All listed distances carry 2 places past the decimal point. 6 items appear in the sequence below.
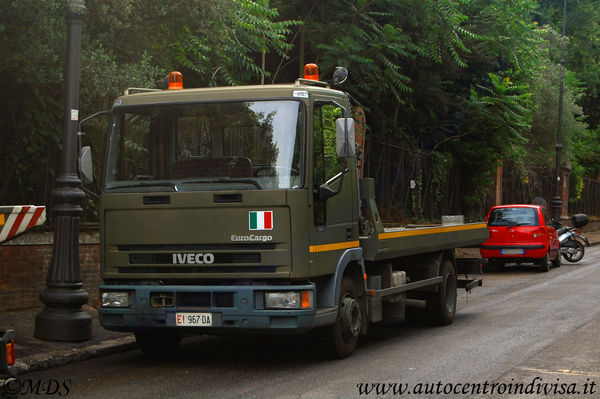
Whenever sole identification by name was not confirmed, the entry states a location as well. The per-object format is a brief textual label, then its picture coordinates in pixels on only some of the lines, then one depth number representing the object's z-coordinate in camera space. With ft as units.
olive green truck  27.53
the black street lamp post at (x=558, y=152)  112.16
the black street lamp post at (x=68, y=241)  33.24
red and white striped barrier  22.71
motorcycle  85.51
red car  71.92
